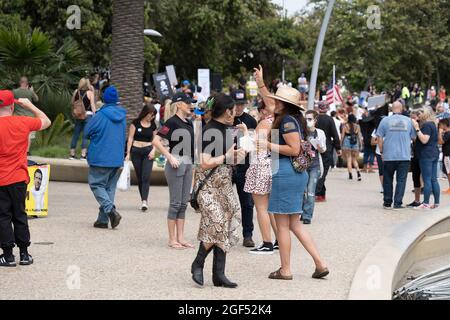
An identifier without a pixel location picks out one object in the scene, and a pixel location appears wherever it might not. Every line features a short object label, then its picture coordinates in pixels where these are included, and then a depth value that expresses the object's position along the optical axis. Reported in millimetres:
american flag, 29475
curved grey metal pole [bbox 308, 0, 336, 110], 23000
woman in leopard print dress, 8211
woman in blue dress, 8320
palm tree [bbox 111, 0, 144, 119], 18656
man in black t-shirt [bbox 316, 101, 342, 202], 15633
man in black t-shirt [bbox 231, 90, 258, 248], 10703
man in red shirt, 8711
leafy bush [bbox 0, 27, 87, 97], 19969
